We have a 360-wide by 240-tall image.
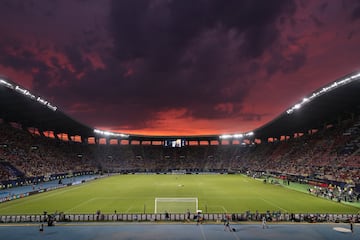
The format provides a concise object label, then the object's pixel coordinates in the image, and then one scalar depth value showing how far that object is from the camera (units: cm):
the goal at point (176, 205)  4073
